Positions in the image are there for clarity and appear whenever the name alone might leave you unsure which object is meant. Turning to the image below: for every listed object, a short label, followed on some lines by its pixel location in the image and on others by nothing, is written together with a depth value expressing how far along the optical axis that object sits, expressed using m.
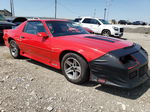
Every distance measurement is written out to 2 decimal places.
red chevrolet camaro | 2.53
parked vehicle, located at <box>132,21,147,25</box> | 47.63
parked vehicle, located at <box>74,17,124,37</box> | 10.94
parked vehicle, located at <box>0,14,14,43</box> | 6.80
